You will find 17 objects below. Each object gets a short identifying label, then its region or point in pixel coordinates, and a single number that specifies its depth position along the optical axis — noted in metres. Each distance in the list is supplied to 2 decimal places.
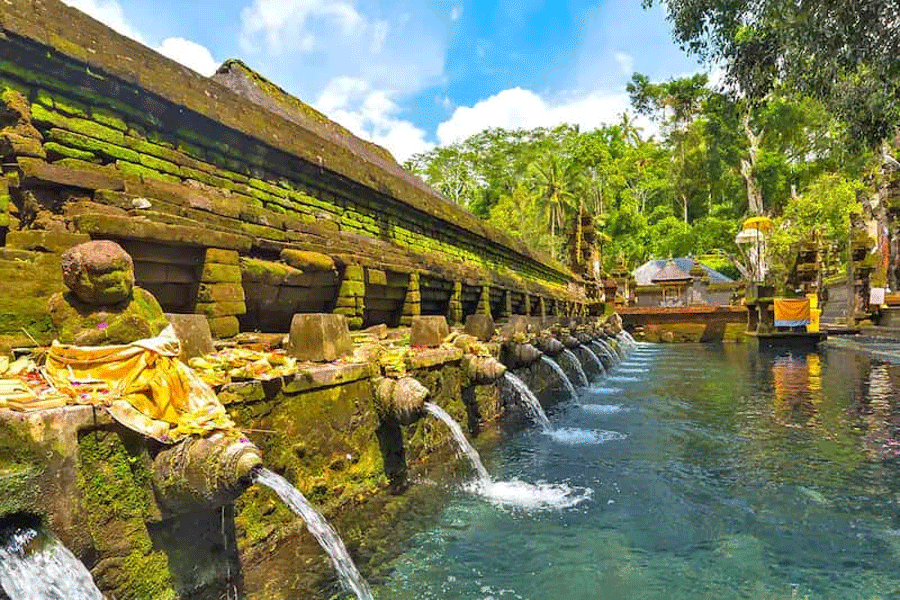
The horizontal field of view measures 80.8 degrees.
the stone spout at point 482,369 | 6.72
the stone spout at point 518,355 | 8.34
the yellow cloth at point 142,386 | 2.62
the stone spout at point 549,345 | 9.86
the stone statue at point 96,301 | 2.92
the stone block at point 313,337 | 4.57
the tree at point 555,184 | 46.47
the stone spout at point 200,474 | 2.65
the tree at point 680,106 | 43.03
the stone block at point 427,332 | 6.70
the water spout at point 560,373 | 9.98
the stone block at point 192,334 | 3.65
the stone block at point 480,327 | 7.97
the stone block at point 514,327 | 8.60
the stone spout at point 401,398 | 4.81
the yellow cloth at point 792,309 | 21.00
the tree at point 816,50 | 8.98
